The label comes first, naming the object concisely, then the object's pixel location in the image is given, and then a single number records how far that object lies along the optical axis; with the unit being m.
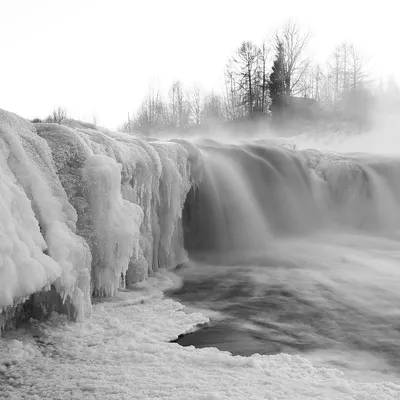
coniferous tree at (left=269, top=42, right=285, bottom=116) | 28.58
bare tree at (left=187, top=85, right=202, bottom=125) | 44.28
